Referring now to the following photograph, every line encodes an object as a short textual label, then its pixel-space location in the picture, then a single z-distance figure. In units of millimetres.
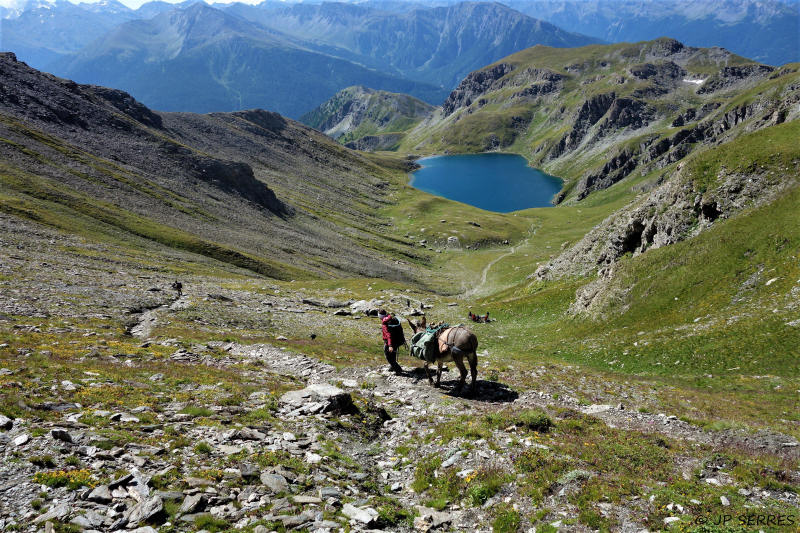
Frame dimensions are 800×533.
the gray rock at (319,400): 15859
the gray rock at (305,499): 10025
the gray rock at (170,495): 9256
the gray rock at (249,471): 10820
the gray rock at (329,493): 10516
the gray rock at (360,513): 9742
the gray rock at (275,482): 10441
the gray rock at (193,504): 9023
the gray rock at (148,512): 8352
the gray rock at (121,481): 9281
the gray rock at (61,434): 10438
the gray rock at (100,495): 8789
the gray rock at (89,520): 7941
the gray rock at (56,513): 7820
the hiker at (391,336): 22112
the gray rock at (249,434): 12934
